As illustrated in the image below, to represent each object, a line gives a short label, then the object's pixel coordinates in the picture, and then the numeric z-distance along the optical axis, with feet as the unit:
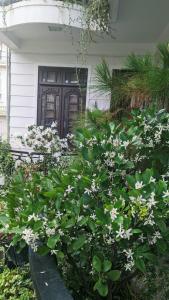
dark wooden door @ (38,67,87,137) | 24.50
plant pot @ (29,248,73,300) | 4.93
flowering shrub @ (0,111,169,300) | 4.87
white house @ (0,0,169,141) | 19.72
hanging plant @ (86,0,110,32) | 14.02
